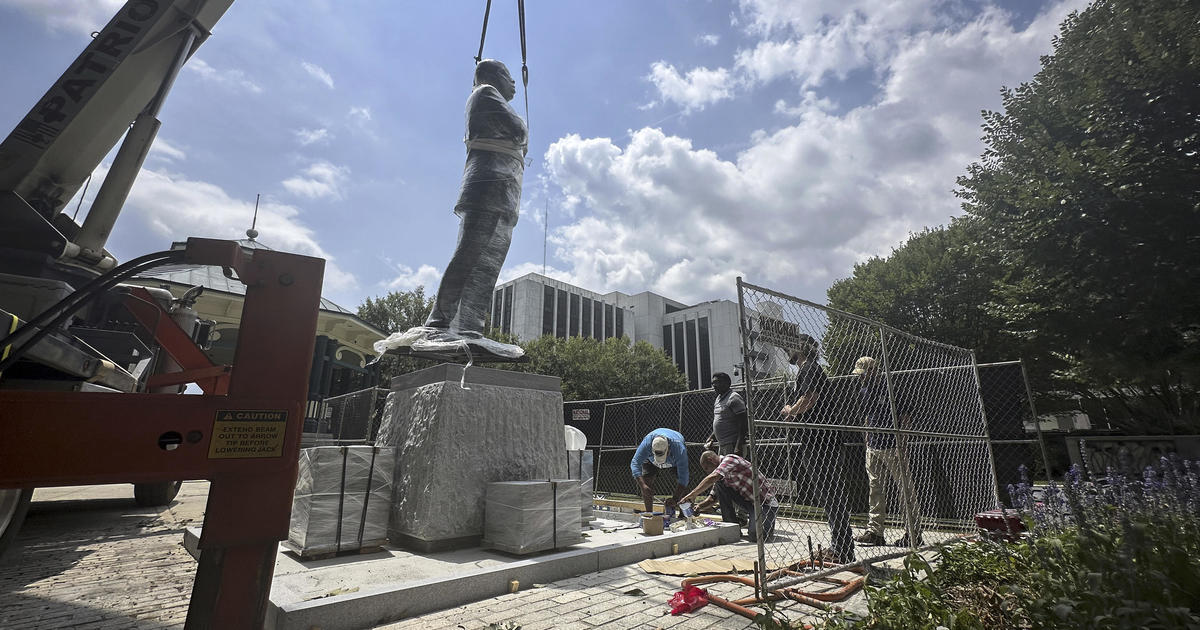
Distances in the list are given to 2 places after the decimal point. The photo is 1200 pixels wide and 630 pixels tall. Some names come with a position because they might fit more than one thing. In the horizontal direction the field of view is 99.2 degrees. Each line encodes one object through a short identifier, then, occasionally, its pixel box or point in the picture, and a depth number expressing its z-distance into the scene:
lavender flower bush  2.02
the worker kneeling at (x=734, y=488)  5.24
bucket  5.25
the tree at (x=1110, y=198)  9.54
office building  51.69
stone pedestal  4.39
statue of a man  6.01
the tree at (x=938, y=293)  17.95
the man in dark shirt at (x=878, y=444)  5.06
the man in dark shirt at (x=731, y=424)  6.37
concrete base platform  2.95
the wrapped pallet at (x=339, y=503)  4.06
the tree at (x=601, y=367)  30.16
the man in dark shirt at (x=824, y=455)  4.52
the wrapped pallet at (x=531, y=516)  4.23
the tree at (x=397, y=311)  26.94
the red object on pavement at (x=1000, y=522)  4.55
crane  1.22
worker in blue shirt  7.38
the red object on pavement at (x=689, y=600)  3.35
